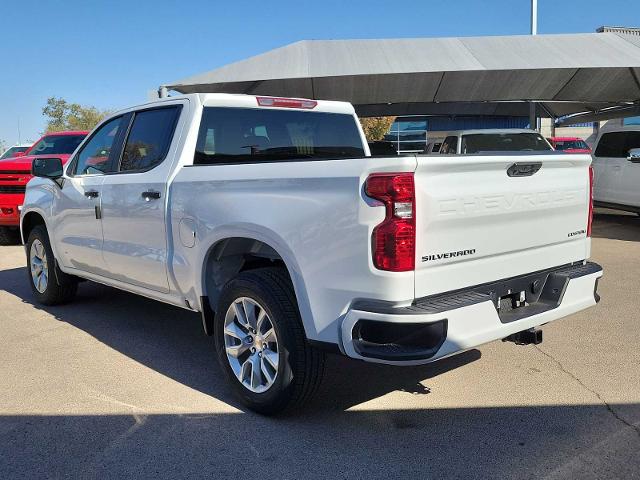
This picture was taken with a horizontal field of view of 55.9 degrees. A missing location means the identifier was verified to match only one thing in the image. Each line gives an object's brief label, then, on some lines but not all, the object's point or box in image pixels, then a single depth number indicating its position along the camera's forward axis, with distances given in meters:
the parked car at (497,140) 10.65
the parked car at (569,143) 21.72
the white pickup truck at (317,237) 2.83
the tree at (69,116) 65.40
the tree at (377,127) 45.72
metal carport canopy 13.20
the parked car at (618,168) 10.80
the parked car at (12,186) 10.54
